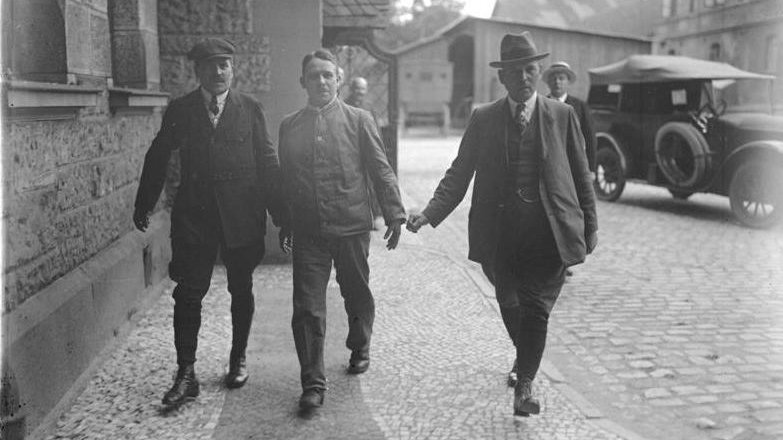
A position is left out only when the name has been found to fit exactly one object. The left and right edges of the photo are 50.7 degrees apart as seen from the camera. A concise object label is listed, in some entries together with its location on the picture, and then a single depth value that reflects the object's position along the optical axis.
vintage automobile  10.75
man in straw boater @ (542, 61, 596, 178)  7.47
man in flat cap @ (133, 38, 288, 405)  4.45
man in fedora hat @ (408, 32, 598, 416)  4.16
